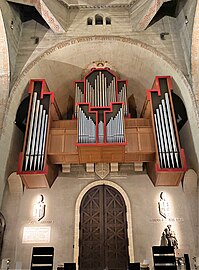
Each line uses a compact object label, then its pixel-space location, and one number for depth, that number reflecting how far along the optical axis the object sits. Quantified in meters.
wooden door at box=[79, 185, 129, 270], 9.06
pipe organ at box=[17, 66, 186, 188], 8.96
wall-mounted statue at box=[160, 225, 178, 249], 8.72
